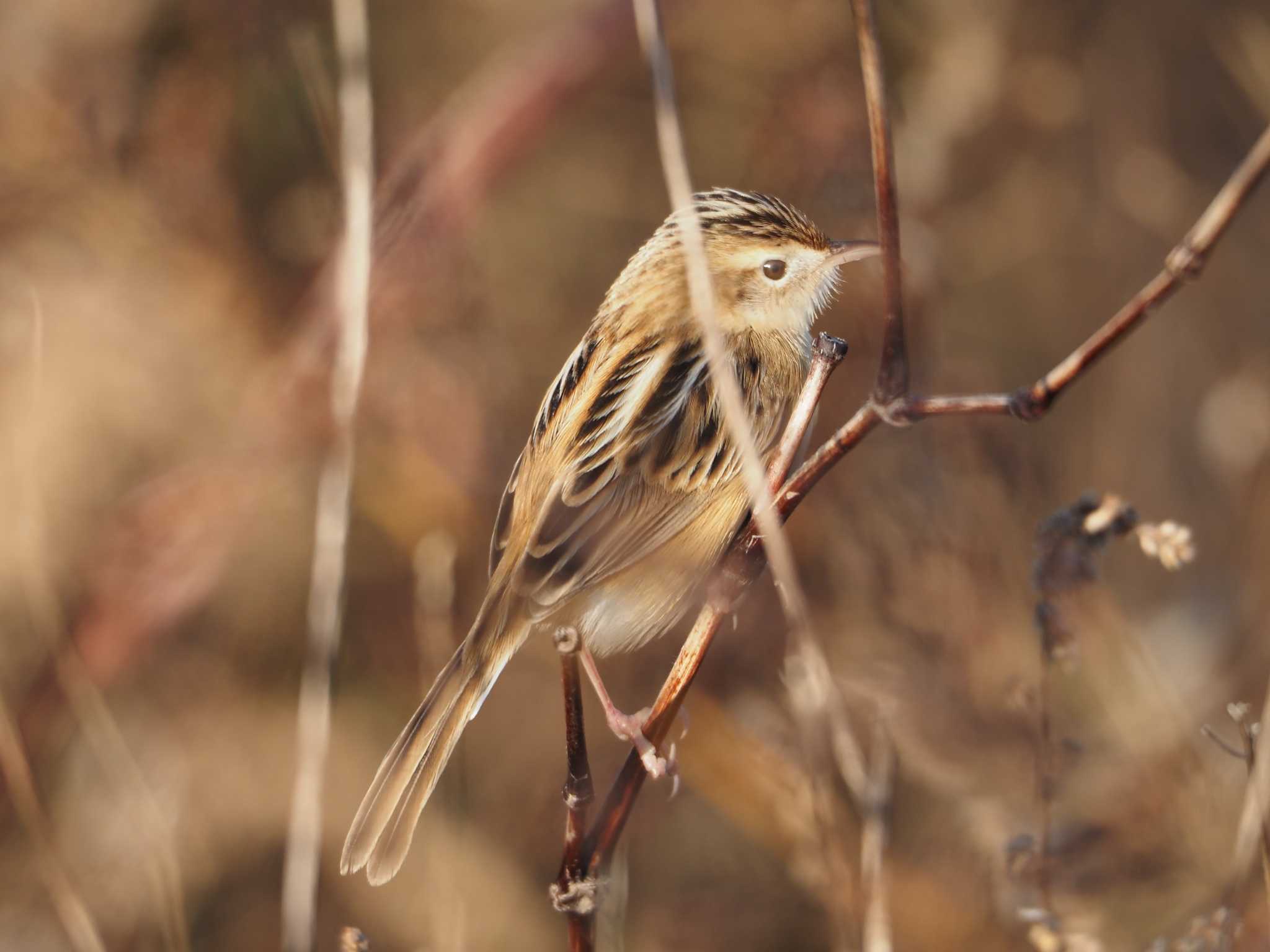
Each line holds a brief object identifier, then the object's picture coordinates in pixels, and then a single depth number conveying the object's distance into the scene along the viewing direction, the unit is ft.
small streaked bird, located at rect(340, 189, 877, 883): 17.97
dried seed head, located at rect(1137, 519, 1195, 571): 14.14
